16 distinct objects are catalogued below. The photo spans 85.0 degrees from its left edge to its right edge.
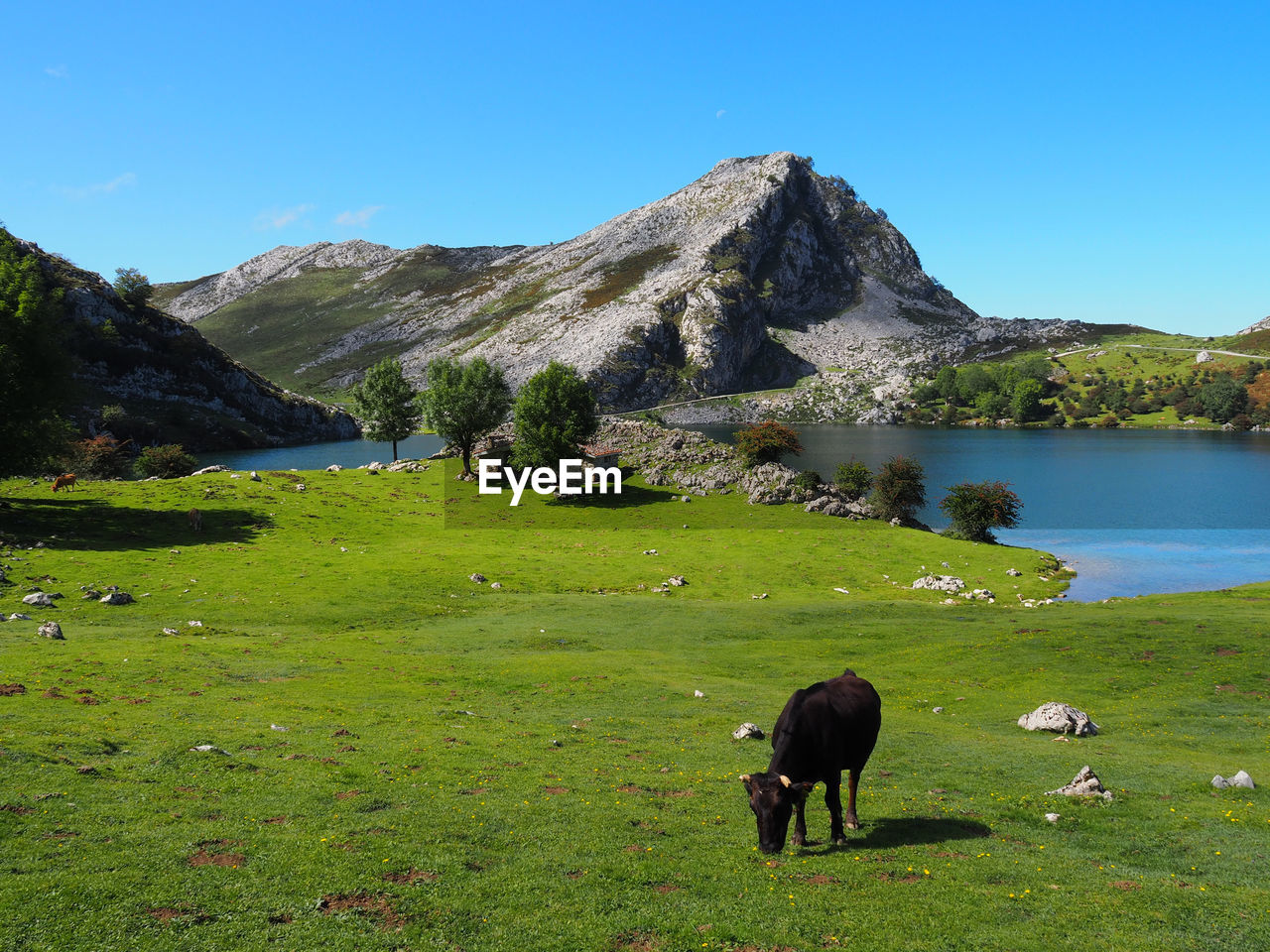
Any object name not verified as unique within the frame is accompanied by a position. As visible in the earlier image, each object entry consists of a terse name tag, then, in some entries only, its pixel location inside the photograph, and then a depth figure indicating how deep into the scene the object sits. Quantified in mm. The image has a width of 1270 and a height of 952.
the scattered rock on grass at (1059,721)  25062
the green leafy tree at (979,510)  80375
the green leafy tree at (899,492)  85125
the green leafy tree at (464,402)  94188
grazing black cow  14180
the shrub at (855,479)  97250
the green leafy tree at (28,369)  55500
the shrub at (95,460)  89375
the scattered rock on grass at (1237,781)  18062
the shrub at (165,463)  90938
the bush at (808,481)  89688
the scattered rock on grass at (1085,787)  17906
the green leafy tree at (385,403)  108938
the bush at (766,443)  99750
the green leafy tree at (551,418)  89312
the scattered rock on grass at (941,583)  59094
